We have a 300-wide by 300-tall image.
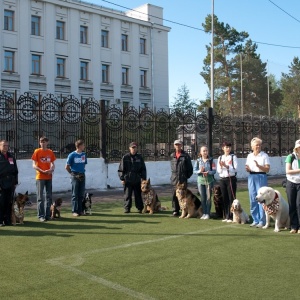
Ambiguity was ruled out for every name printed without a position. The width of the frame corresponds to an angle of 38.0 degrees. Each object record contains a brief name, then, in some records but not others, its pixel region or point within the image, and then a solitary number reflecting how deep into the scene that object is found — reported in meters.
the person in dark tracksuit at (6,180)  9.43
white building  37.59
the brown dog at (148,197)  11.41
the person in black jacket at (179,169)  10.96
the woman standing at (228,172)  9.82
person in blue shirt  11.05
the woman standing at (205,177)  10.27
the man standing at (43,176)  10.22
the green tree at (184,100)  47.69
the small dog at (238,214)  9.58
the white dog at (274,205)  8.48
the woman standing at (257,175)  9.02
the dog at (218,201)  10.27
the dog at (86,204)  11.30
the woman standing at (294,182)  8.16
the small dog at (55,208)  10.59
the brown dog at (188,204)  10.49
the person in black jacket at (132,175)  11.70
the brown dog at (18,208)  9.69
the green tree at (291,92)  63.03
